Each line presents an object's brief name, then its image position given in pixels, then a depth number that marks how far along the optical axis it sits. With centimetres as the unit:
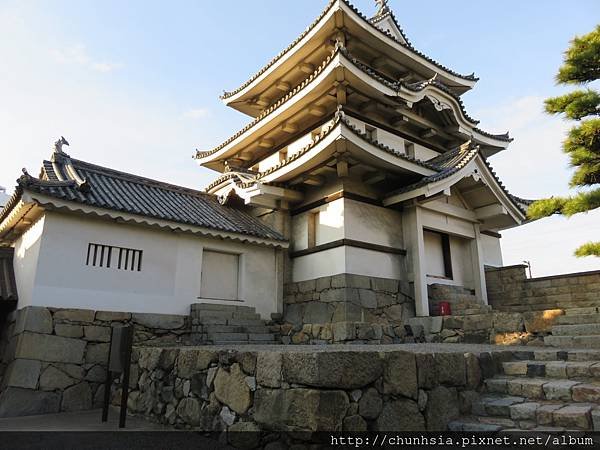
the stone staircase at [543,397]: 346
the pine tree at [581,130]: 680
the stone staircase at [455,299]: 918
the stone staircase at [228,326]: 825
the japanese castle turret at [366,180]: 929
